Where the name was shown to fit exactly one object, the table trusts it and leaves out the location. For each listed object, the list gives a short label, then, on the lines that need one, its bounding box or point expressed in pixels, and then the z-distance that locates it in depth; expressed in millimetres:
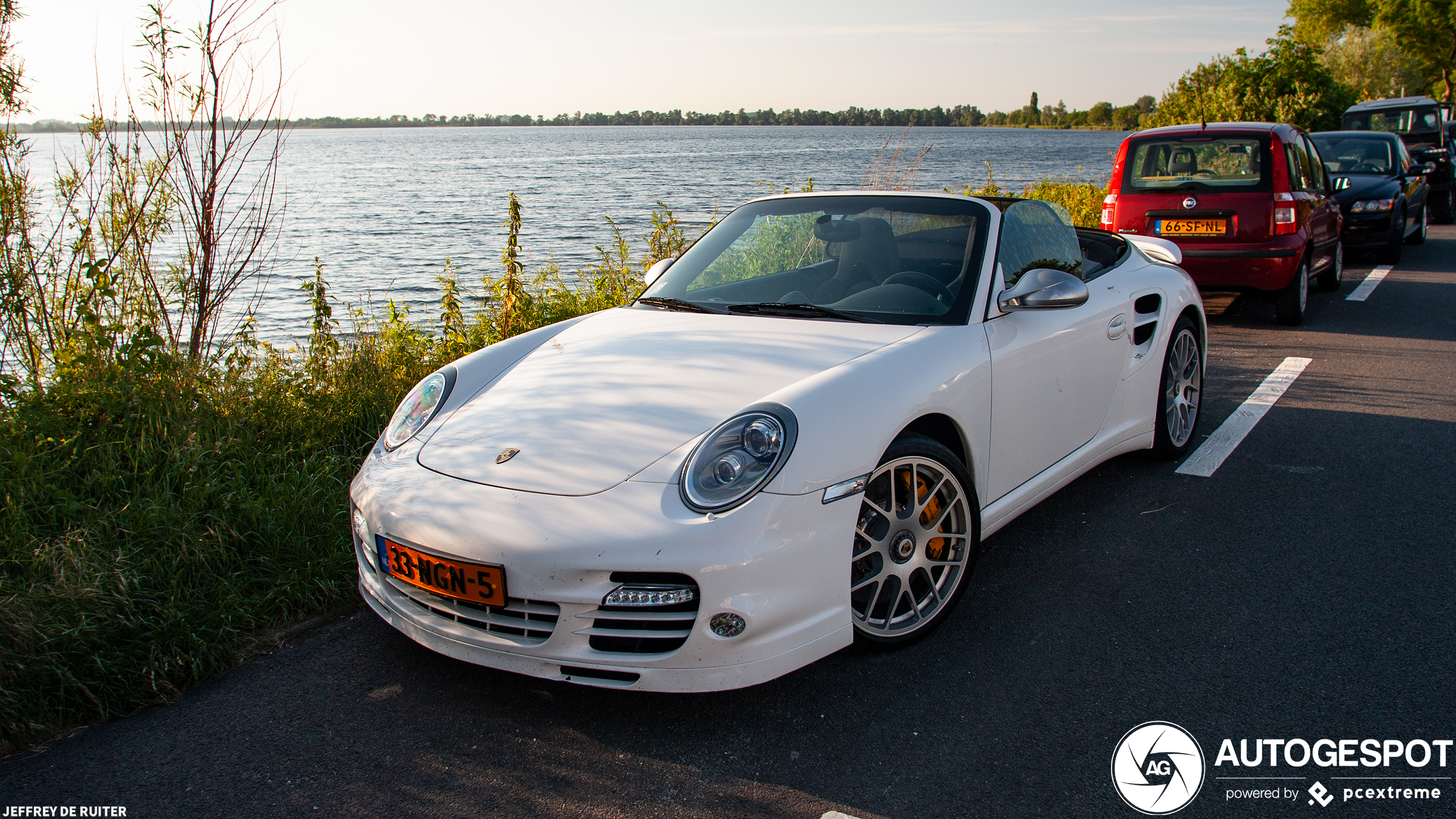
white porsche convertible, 2459
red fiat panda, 7781
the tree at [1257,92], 20547
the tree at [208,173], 5078
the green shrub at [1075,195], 12711
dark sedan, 11492
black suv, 16812
